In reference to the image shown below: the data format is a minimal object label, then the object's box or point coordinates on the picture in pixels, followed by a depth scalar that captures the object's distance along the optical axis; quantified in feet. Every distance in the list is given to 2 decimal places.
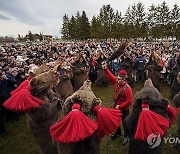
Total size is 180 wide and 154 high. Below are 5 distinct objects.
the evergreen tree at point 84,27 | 114.63
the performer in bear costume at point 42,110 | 8.11
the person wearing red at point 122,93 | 11.09
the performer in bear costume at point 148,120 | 5.70
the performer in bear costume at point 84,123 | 5.09
